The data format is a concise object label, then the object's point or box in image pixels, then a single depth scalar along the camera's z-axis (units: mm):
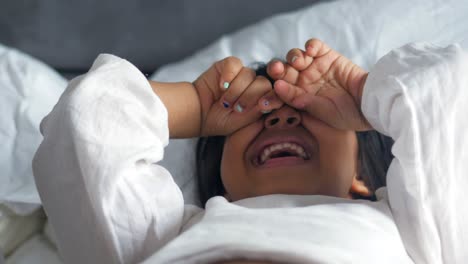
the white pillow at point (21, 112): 893
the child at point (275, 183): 614
